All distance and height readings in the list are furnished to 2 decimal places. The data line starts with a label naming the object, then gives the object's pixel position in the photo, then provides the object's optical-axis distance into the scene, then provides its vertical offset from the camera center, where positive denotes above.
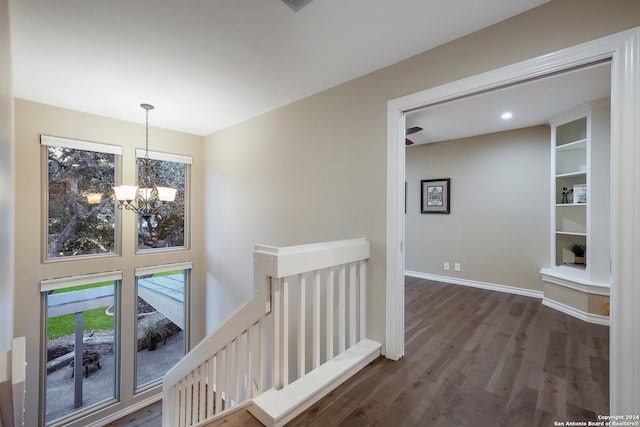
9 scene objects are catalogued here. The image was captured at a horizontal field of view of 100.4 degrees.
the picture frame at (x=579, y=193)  3.33 +0.26
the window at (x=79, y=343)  3.23 -1.71
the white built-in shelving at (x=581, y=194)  2.99 +0.24
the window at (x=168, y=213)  3.93 -0.02
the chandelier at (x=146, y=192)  2.88 +0.23
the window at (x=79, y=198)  3.24 +0.18
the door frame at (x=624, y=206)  1.24 +0.04
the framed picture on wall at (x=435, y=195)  4.62 +0.32
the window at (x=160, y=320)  3.86 -1.67
